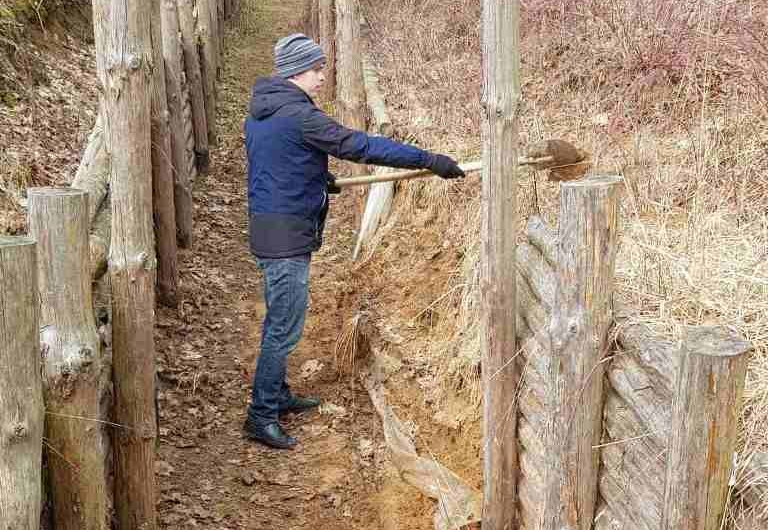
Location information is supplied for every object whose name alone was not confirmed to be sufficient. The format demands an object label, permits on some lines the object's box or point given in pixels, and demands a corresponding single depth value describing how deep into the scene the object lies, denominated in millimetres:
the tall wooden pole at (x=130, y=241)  3973
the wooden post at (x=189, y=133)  9414
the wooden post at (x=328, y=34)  11039
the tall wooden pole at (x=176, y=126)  7945
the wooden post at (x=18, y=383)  2943
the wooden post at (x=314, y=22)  15273
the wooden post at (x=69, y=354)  3352
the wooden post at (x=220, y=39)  14826
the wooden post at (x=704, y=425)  2348
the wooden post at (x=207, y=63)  11320
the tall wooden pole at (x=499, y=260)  3590
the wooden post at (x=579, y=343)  3020
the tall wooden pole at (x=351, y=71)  8078
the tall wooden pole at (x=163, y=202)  6992
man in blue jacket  5039
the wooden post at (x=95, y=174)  5328
